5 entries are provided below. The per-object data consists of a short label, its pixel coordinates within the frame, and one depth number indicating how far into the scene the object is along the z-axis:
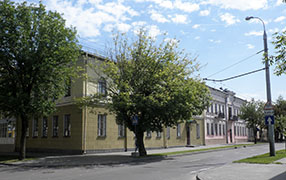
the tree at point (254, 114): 47.50
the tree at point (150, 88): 18.52
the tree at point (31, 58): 17.86
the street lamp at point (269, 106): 17.84
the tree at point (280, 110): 53.30
